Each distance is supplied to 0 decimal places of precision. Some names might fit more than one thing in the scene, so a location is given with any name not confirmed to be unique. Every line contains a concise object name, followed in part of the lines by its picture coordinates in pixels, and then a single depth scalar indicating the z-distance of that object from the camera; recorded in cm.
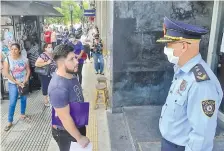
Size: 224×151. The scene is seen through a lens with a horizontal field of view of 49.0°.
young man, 241
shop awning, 598
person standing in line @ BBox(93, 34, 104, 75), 870
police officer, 179
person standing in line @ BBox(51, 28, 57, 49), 1282
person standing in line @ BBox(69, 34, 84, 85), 657
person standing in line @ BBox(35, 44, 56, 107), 504
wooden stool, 525
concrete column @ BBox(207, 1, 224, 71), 404
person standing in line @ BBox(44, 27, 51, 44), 1209
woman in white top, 450
